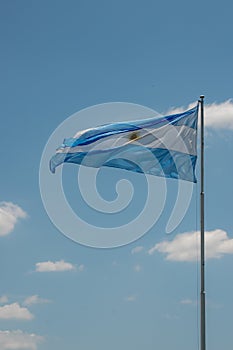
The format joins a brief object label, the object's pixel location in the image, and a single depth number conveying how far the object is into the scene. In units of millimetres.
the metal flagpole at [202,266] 38250
